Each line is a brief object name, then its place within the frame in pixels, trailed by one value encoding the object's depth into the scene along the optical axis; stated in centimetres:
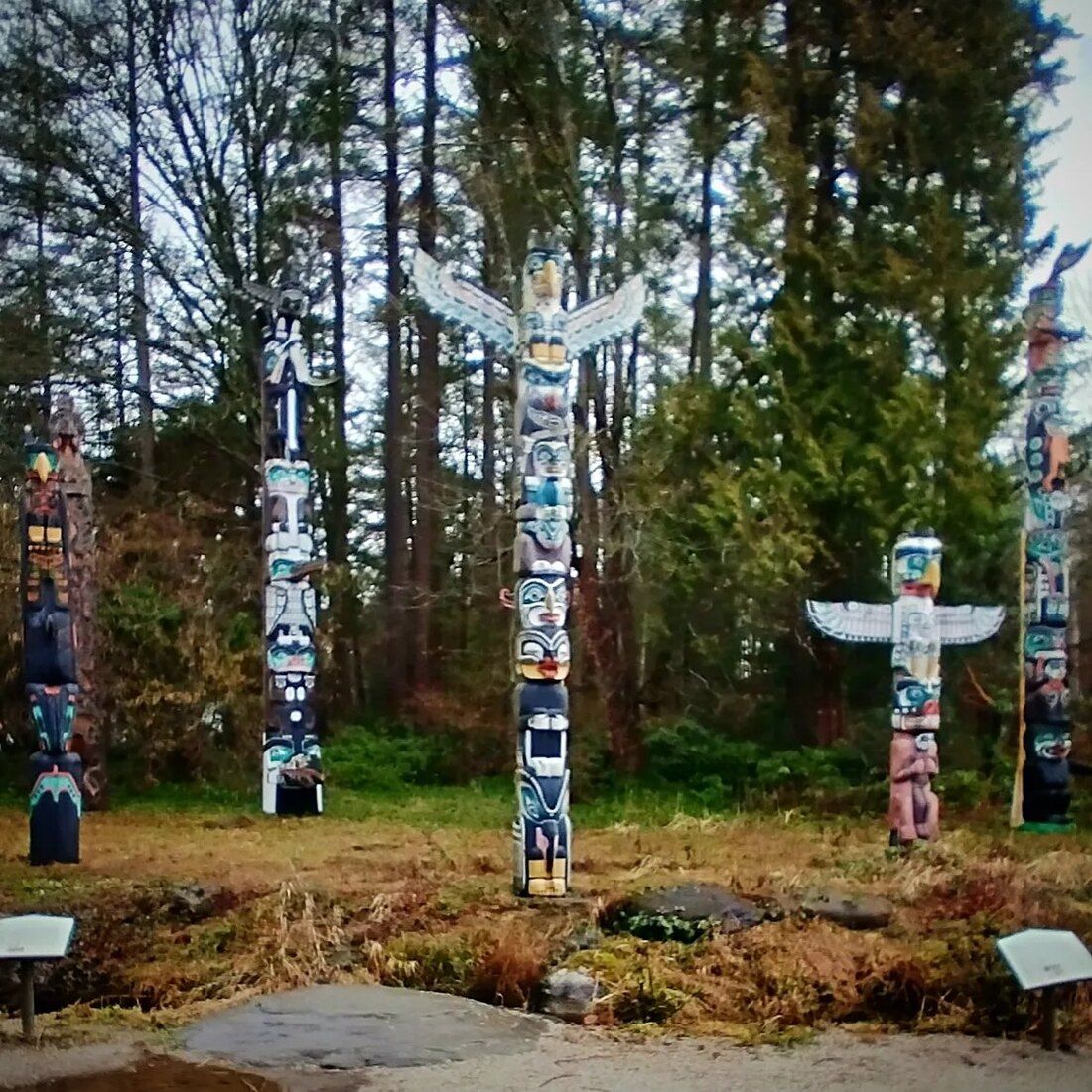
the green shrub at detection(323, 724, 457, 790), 1368
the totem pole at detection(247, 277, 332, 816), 1123
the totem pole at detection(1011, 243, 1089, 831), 984
